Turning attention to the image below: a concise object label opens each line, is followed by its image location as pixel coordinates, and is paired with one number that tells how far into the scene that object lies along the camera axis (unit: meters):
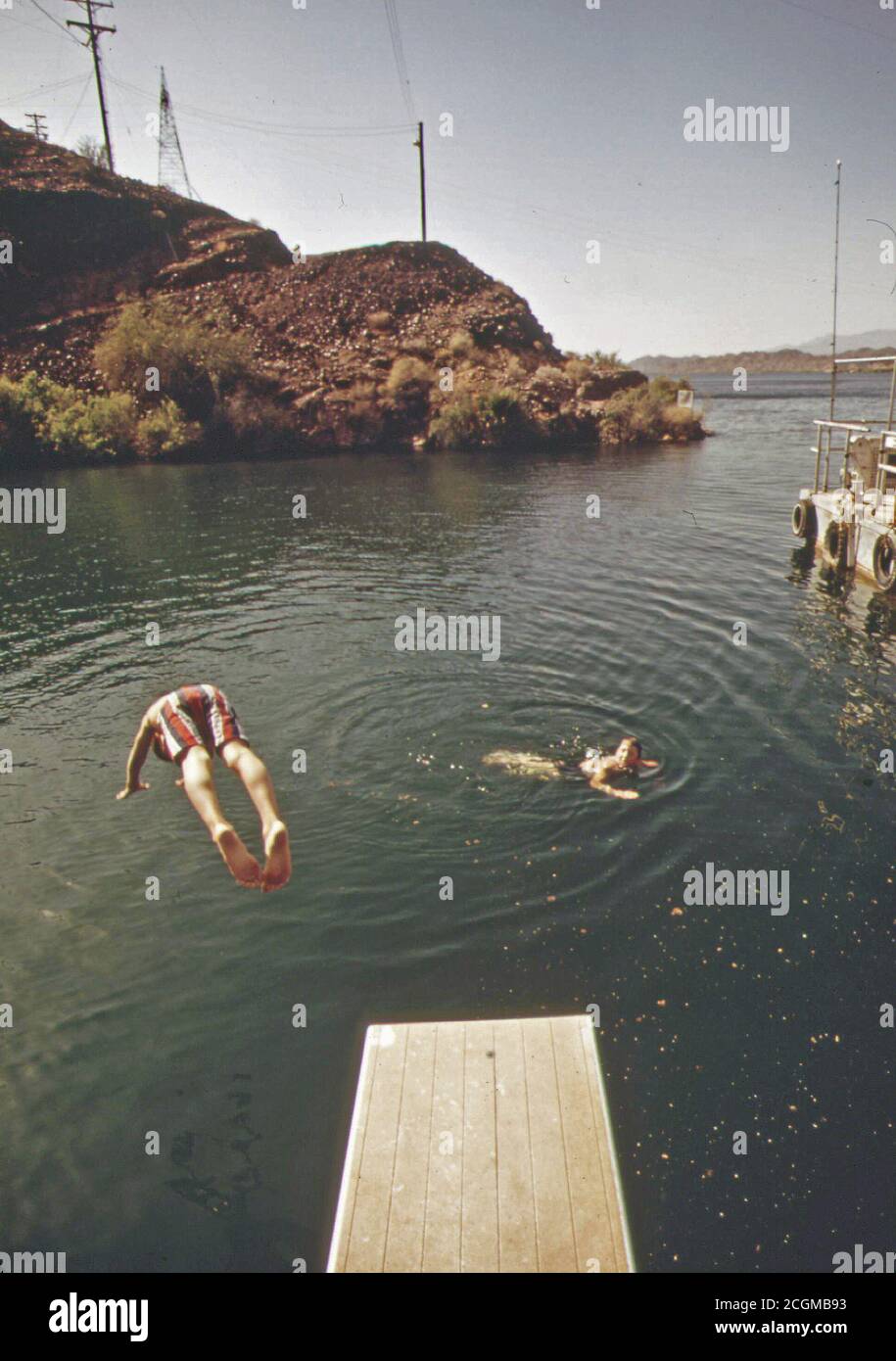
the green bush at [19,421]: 56.72
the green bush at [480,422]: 63.25
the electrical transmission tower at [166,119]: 72.56
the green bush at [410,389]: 67.06
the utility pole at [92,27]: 62.16
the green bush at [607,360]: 80.69
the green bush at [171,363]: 63.81
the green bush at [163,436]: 58.34
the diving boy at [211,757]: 6.52
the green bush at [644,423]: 65.75
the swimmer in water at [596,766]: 14.38
